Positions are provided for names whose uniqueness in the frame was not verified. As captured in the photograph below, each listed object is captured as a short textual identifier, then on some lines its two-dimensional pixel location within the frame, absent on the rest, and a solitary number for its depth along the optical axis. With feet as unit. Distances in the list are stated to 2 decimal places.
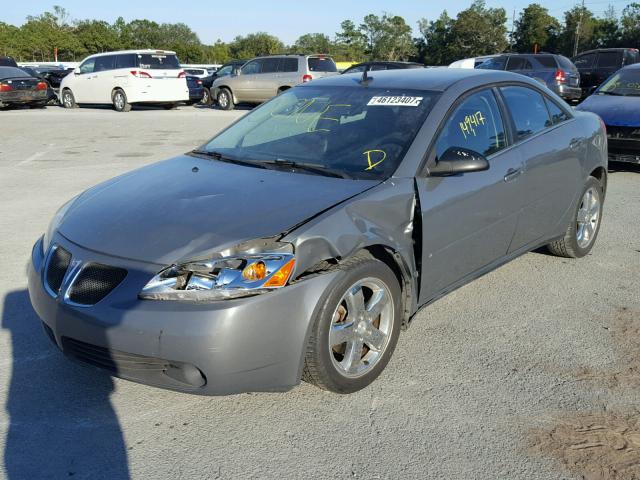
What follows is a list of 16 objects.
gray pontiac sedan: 9.39
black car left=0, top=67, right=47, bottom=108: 69.31
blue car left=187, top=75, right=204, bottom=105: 78.38
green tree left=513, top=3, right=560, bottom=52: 234.79
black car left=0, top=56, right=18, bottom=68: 85.05
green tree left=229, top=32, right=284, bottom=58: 304.75
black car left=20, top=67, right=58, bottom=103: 74.01
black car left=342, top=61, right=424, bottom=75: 63.62
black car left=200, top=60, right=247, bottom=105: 76.98
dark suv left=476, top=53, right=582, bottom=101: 63.98
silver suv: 70.23
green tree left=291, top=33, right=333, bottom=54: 341.49
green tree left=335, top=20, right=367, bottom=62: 332.60
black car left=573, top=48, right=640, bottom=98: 73.36
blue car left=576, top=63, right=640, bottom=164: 29.32
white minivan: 67.92
